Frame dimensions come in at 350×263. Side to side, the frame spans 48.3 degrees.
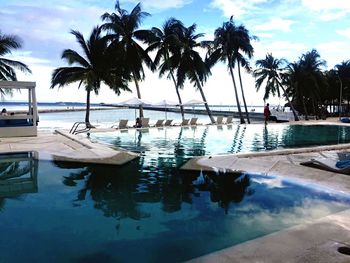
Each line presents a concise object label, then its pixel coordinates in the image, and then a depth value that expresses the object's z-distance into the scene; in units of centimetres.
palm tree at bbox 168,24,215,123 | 3688
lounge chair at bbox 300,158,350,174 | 1070
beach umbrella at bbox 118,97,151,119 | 3115
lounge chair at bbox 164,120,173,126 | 3056
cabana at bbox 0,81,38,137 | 1995
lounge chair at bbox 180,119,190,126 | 3206
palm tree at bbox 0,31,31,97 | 2508
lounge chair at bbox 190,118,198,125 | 3291
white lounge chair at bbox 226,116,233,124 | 3594
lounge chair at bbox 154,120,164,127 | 3033
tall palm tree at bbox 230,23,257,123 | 3831
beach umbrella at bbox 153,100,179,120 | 3397
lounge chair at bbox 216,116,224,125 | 3493
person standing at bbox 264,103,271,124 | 3510
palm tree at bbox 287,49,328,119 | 4638
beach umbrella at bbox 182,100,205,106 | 3583
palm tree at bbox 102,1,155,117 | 3313
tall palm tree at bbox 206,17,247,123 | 3825
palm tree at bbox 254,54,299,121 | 4447
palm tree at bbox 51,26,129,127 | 3019
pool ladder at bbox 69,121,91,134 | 2472
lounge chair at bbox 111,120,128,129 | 2794
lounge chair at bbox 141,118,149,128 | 2986
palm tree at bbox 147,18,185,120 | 3612
